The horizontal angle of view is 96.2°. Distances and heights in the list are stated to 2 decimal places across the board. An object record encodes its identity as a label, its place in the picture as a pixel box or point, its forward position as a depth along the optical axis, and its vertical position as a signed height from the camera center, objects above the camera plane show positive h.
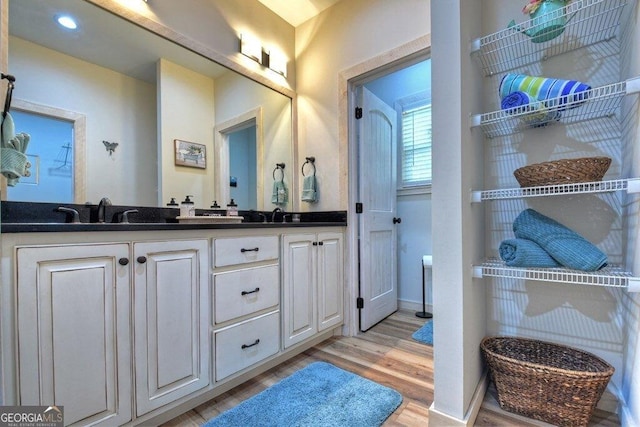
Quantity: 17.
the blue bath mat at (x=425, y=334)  2.12 -0.94
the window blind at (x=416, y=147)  2.83 +0.67
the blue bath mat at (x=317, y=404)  1.26 -0.91
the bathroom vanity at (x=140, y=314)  0.91 -0.40
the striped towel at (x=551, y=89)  1.11 +0.49
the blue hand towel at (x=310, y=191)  2.46 +0.20
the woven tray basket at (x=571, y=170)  1.10 +0.16
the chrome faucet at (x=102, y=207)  1.45 +0.05
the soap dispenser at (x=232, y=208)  2.14 +0.05
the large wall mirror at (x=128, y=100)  1.38 +0.68
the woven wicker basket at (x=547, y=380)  1.10 -0.69
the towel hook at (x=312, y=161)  2.51 +0.46
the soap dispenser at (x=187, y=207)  1.81 +0.05
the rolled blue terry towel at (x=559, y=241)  1.09 -0.12
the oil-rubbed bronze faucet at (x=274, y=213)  2.40 +0.01
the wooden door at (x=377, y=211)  2.33 +0.02
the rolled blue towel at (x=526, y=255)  1.19 -0.18
